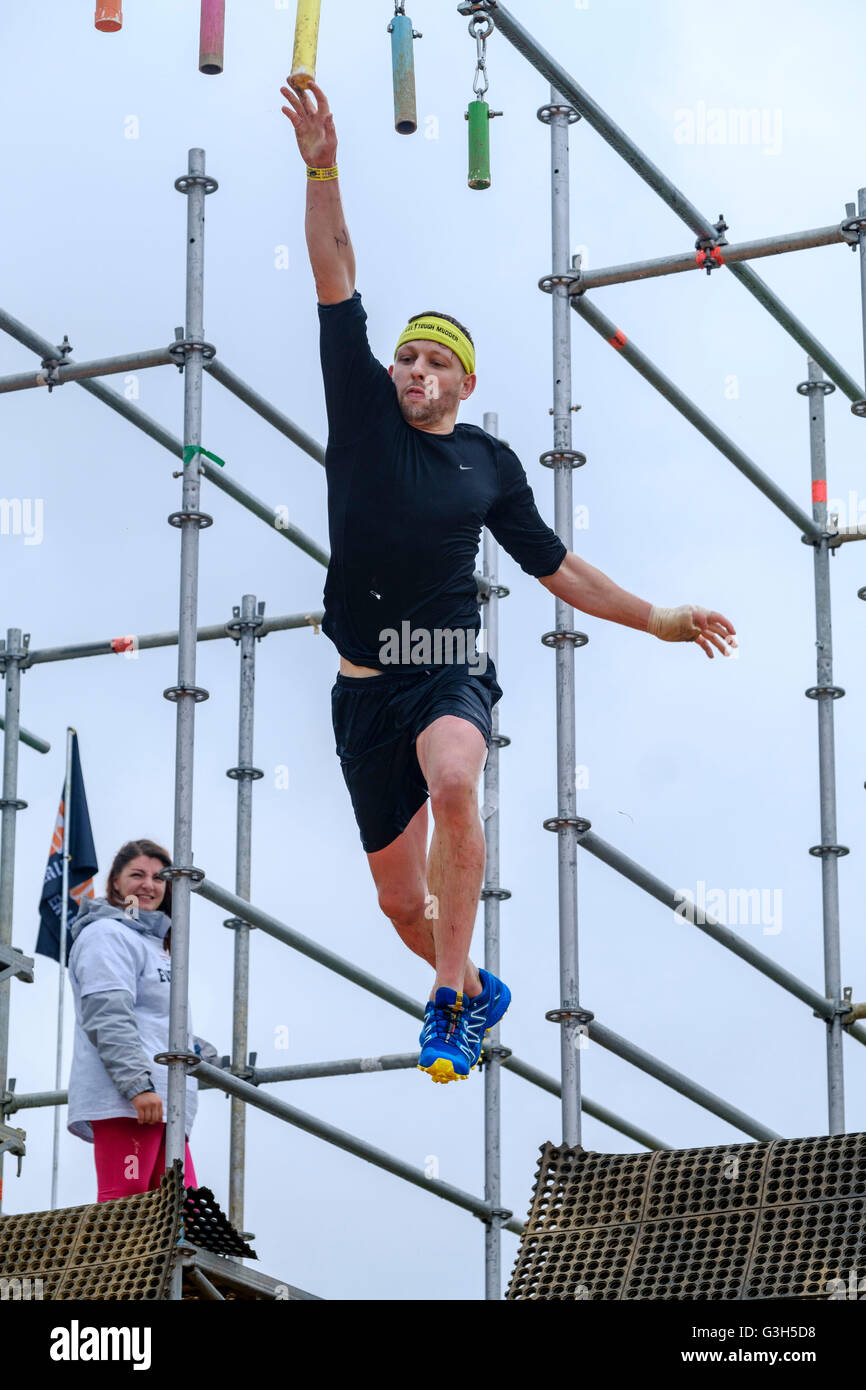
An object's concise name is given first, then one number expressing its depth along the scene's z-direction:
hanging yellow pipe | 13.58
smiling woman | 15.96
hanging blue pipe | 14.66
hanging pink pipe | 14.12
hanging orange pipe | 13.75
